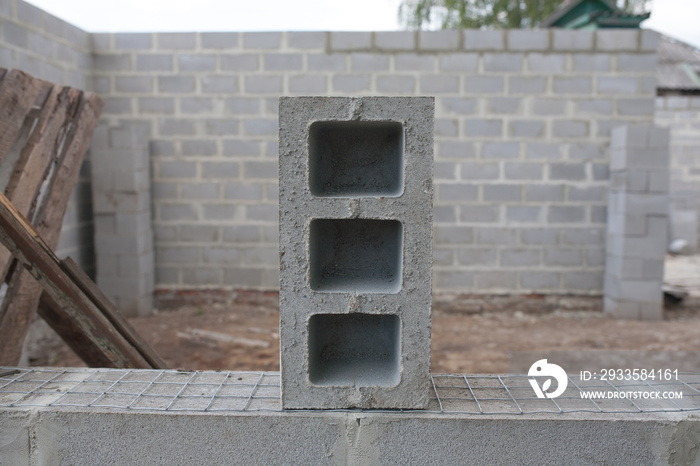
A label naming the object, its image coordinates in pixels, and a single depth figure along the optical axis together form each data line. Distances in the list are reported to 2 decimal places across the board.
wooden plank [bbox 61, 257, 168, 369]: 2.03
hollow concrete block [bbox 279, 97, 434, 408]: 1.54
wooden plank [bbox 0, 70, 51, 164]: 2.40
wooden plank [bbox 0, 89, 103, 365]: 2.29
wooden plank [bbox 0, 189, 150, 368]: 1.81
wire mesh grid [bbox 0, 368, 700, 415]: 1.64
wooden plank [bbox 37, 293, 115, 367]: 2.29
